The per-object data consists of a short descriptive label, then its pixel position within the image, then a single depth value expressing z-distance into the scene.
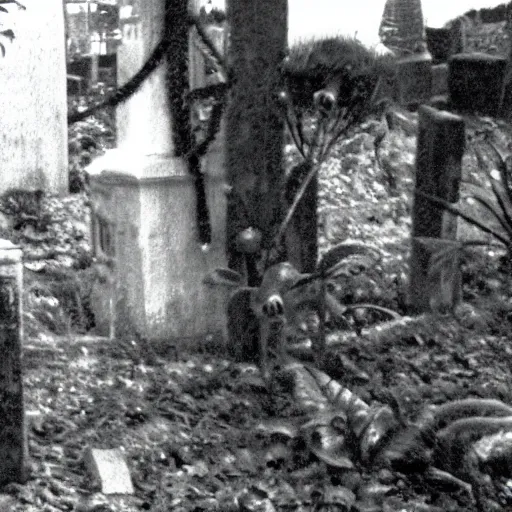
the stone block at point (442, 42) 10.62
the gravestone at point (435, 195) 5.84
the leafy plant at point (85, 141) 7.90
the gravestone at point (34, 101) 7.40
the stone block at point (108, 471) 3.78
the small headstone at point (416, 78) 9.71
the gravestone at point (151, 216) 5.30
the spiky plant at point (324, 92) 5.13
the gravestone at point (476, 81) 9.16
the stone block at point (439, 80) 10.05
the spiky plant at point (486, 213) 5.27
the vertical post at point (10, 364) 3.48
